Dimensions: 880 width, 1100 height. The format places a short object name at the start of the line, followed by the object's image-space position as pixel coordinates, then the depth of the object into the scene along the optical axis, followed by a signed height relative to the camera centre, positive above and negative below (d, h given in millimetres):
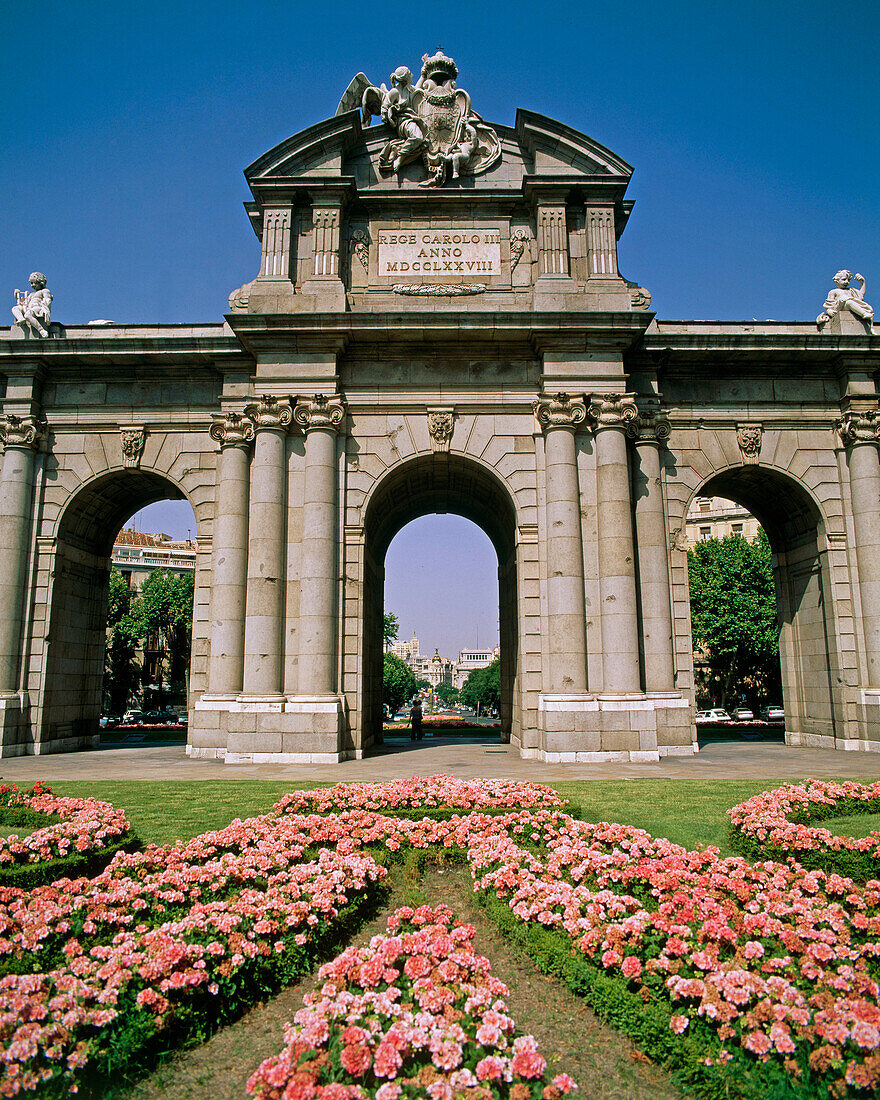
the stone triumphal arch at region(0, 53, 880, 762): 18766 +6423
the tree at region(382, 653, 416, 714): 86562 -1861
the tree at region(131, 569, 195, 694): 59906 +4749
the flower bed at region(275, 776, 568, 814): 11023 -2044
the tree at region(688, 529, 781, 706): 47906 +4205
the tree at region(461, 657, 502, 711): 103094 -3633
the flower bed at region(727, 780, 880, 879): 8266 -2089
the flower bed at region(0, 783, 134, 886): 8005 -2089
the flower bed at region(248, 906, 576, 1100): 4242 -2387
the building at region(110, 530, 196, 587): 79062 +12363
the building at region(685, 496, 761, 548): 74088 +15183
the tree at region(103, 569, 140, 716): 59438 +1736
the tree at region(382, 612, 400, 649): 78338 +4448
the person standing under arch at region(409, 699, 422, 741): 28125 -2259
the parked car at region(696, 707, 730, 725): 47750 -3412
